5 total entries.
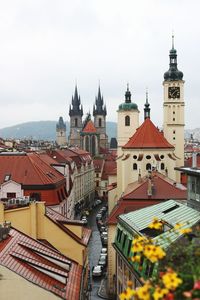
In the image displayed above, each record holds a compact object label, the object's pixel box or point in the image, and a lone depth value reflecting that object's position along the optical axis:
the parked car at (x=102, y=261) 38.49
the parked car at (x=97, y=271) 35.42
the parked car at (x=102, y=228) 54.52
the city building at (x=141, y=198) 31.89
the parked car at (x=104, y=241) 46.95
